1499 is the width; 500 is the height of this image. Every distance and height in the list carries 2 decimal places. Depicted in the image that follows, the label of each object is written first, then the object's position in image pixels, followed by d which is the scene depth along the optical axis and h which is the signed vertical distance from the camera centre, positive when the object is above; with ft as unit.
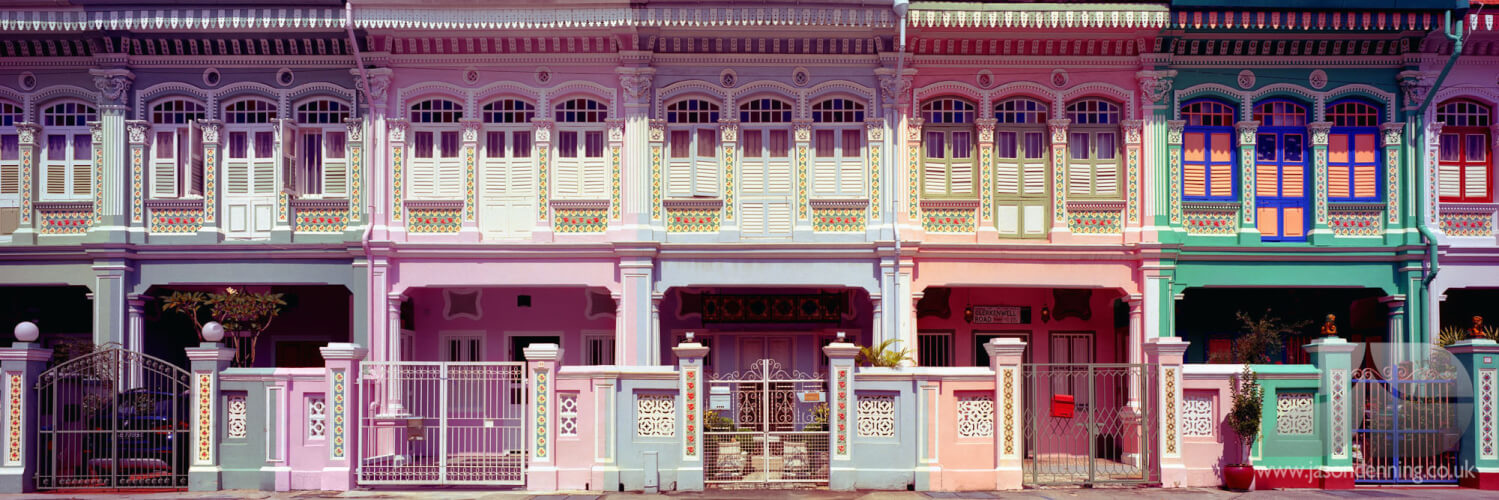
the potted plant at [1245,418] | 52.70 -4.21
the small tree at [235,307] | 65.10 +0.07
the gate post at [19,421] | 53.06 -4.23
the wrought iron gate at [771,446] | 53.52 -5.30
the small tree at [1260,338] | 67.21 -1.56
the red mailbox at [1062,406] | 54.60 -3.88
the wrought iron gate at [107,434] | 53.36 -4.75
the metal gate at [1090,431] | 54.39 -5.50
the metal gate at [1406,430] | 54.75 -4.87
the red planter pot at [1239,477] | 52.95 -6.46
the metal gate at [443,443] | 53.21 -5.35
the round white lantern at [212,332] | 53.88 -0.90
